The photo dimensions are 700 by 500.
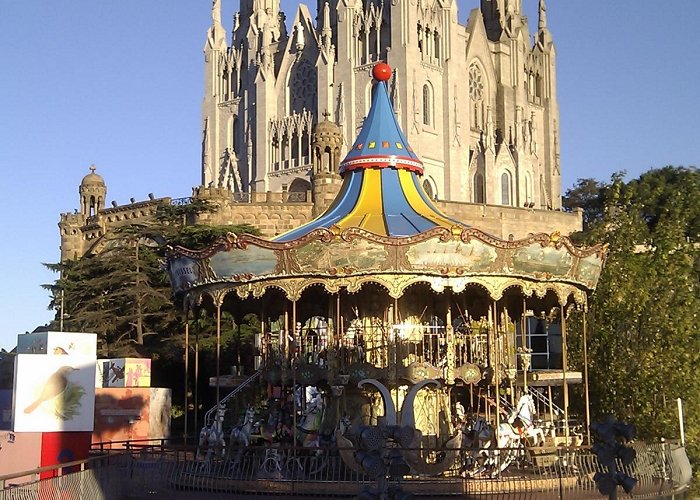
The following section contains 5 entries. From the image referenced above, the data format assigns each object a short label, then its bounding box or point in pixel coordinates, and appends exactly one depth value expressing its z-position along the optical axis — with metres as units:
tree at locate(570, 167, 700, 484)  29.20
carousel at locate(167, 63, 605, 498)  19.94
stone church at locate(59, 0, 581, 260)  69.75
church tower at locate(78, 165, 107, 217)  64.12
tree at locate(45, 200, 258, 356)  41.91
